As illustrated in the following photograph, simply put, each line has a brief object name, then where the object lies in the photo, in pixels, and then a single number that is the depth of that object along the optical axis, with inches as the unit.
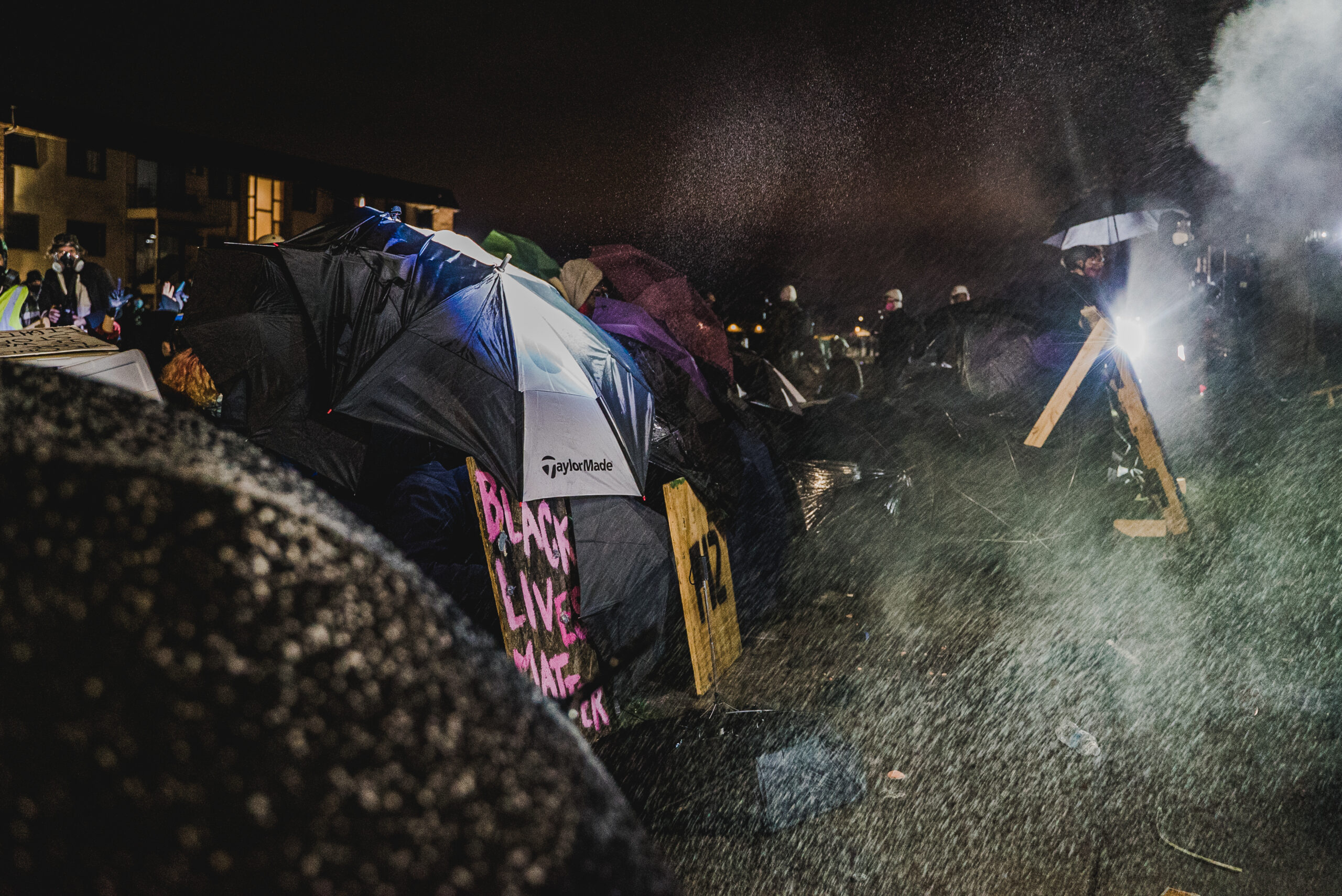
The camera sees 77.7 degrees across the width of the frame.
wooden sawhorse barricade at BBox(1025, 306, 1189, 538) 281.6
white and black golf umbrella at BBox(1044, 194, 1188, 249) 356.8
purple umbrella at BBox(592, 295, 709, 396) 213.2
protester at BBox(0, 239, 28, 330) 288.2
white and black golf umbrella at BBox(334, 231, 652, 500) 157.3
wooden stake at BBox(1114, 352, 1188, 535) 280.8
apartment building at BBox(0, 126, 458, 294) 1263.5
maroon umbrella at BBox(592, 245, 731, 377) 236.2
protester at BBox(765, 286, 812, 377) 477.4
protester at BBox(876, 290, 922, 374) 348.8
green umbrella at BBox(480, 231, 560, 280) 243.8
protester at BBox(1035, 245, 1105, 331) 329.7
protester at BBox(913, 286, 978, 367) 323.6
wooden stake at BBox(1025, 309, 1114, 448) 290.4
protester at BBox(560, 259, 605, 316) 236.8
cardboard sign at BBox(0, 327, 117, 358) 99.0
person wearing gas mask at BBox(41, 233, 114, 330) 417.4
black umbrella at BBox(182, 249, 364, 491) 184.4
